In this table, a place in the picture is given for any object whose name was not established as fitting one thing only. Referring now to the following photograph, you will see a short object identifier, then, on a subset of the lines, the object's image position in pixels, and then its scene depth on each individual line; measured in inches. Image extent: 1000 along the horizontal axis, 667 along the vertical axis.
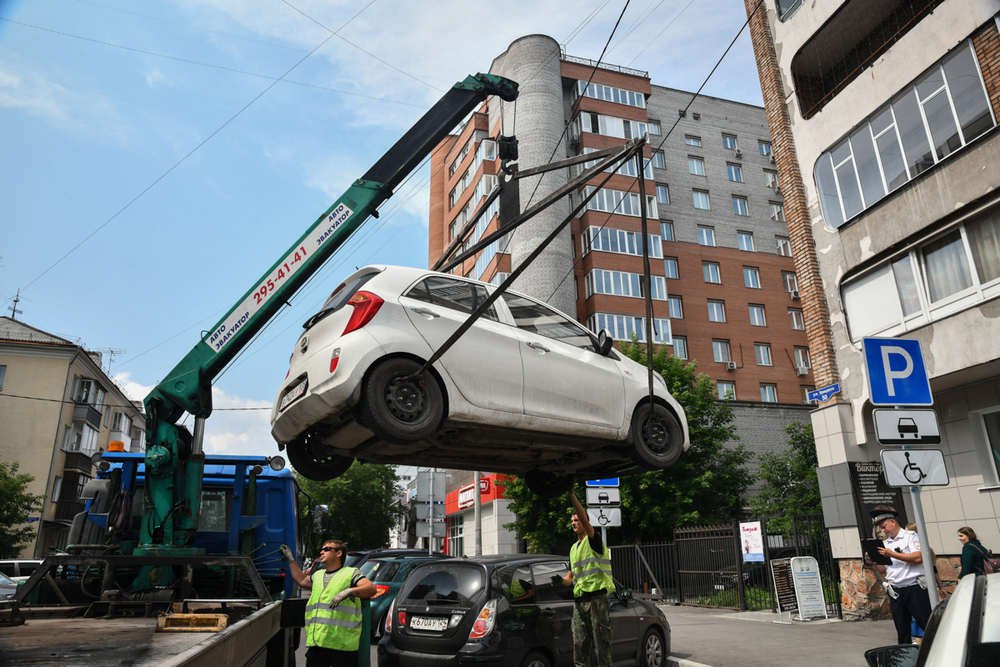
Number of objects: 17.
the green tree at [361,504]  2075.5
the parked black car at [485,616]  304.3
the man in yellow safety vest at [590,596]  293.4
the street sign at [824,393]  586.9
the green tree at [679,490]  898.7
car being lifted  206.4
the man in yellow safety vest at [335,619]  227.9
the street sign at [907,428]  253.3
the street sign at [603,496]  485.1
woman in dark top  362.0
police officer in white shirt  311.9
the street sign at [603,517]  474.3
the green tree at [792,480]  1058.5
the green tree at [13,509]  1132.5
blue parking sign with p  260.4
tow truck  155.7
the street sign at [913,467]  251.0
